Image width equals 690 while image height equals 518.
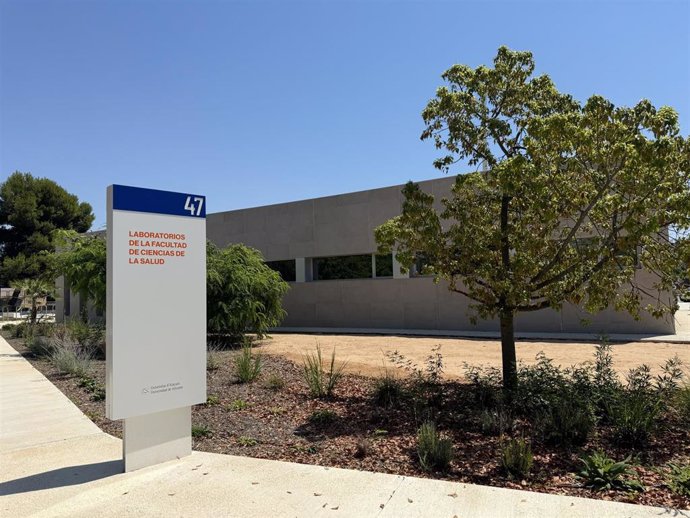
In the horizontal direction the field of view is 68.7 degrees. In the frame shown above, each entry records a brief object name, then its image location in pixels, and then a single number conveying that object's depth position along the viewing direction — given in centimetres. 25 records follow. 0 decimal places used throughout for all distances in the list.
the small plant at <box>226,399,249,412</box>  760
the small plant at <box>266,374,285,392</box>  875
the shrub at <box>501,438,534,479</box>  463
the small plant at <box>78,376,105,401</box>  887
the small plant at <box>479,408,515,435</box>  585
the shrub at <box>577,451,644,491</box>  424
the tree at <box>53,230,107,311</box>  1461
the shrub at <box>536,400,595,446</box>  542
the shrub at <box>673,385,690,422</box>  605
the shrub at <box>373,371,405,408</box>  741
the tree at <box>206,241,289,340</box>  1608
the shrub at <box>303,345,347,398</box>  812
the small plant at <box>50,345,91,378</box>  1102
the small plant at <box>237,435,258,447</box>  594
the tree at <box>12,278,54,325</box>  2333
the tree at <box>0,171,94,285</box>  4722
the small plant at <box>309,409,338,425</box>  671
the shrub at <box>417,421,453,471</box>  488
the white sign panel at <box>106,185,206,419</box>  489
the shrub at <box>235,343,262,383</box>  938
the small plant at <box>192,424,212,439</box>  631
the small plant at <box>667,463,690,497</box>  408
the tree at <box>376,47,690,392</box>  573
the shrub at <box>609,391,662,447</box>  530
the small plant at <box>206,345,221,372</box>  1083
